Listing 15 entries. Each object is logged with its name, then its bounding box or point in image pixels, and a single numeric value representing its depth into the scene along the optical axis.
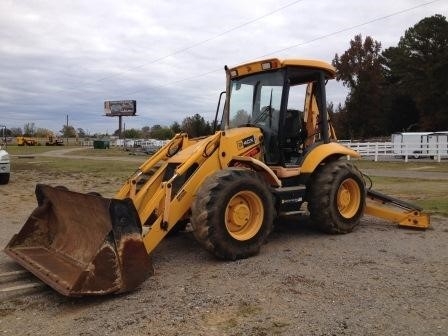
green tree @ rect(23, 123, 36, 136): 133.34
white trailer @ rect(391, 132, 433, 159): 30.06
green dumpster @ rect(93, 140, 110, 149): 78.74
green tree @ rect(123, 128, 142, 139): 129.62
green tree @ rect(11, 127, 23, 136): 132.91
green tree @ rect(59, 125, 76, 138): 131.25
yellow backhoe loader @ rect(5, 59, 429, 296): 5.56
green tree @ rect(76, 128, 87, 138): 145.68
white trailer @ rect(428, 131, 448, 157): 28.83
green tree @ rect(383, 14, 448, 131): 54.50
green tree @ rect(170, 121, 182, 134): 75.78
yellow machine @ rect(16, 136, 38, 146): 86.00
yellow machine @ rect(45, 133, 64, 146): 93.62
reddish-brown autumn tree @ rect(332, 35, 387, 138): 62.06
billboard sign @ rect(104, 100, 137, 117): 99.94
